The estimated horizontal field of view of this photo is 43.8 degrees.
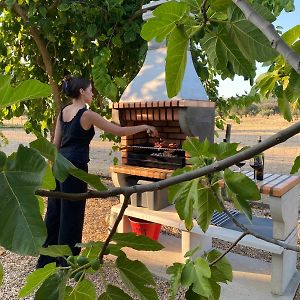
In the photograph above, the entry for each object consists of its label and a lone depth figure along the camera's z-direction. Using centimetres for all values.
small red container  330
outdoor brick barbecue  294
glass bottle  264
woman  260
